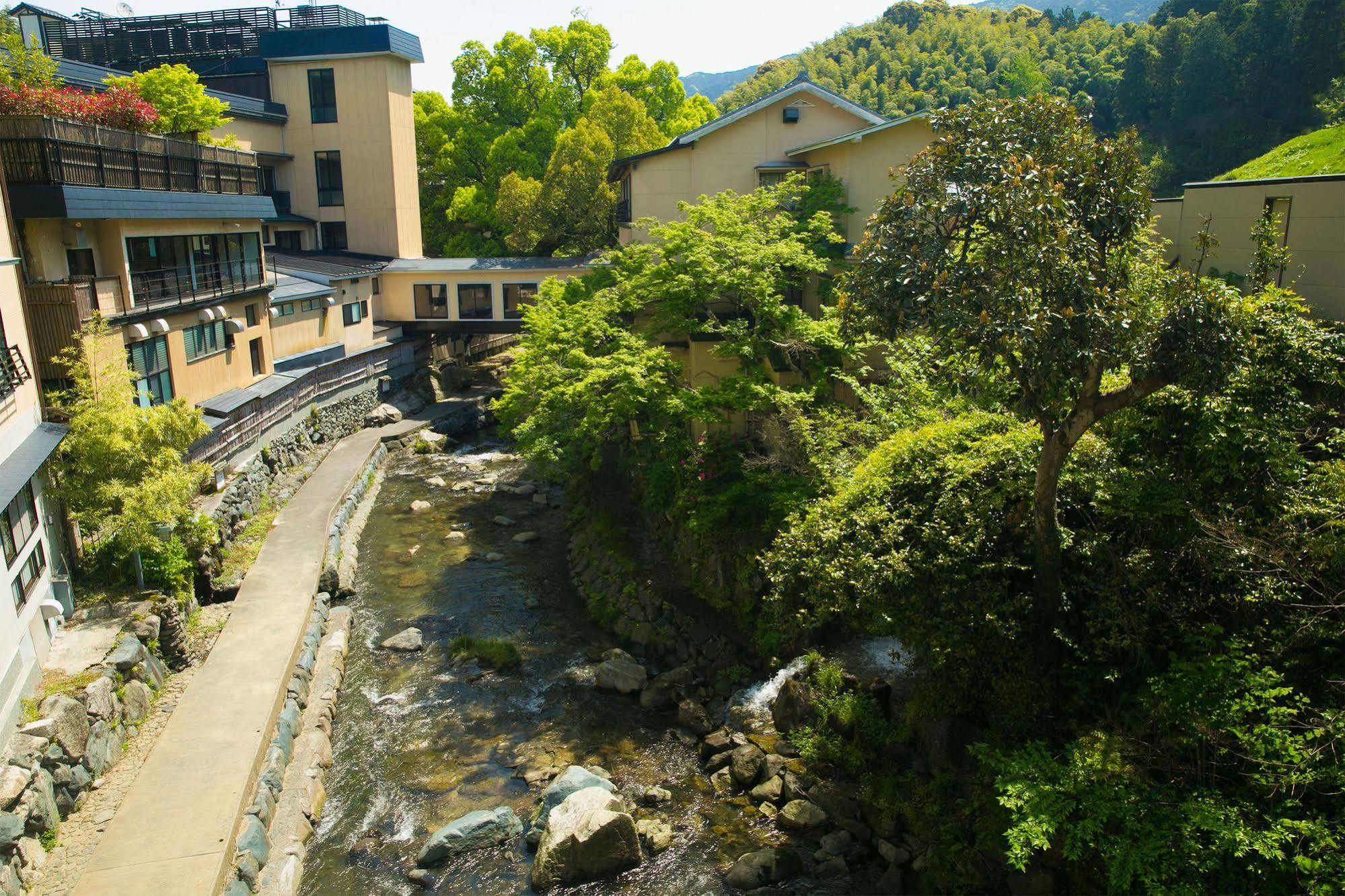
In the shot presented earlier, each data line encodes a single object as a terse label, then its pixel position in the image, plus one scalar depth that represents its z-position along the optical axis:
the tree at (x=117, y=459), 16.55
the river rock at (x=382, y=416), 36.08
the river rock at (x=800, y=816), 13.79
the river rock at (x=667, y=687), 17.68
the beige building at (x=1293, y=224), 14.66
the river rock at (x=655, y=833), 13.68
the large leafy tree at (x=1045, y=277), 10.51
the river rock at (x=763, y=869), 12.79
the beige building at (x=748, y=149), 30.45
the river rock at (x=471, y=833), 13.47
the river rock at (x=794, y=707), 15.48
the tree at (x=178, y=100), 26.77
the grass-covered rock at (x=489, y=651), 19.17
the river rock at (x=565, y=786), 14.19
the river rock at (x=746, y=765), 14.91
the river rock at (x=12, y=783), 11.02
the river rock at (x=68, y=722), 12.53
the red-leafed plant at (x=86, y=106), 18.86
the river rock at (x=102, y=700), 13.53
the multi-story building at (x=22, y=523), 13.16
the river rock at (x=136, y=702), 14.45
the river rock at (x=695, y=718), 16.61
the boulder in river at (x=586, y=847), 12.96
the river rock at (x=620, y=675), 18.14
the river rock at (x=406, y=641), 19.77
